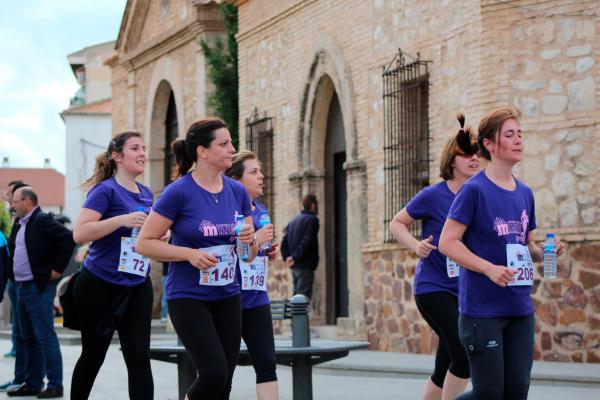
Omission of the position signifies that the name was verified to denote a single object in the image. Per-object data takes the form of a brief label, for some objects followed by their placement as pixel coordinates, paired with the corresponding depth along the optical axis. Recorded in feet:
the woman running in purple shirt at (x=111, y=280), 28.58
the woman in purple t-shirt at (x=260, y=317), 28.35
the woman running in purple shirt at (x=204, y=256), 24.81
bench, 35.87
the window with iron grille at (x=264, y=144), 75.97
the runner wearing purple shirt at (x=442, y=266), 27.35
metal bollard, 36.99
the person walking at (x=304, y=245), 65.67
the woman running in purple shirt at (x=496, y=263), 22.45
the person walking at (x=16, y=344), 42.80
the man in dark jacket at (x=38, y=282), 40.47
